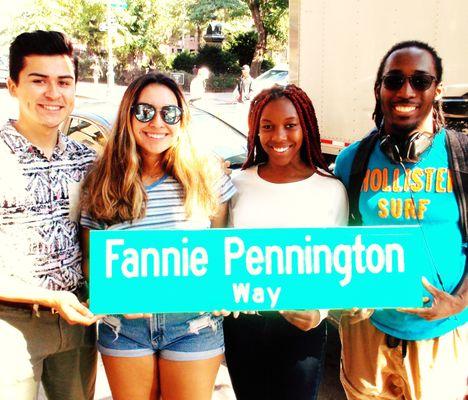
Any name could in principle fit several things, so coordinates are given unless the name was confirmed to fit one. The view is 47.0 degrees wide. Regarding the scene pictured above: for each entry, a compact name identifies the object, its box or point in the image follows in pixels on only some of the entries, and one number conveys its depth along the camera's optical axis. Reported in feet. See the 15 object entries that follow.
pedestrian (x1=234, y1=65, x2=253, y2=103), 71.77
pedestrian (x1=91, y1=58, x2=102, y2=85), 95.96
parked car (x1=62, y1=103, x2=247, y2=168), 15.66
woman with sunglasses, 6.65
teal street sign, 6.25
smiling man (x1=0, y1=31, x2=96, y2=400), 6.42
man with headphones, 6.57
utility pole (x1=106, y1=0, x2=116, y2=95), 76.80
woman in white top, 6.95
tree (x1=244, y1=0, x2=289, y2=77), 106.01
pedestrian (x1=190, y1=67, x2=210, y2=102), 58.42
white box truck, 13.93
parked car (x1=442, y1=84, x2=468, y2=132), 12.73
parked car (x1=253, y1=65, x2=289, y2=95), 63.72
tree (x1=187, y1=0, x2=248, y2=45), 123.54
